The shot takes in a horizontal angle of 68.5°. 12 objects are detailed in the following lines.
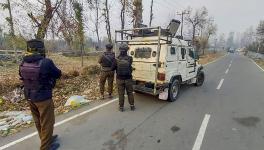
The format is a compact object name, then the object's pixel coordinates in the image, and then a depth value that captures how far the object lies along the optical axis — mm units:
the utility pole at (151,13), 20812
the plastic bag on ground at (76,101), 6663
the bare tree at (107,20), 17400
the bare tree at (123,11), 16656
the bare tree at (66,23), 10062
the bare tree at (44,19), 8969
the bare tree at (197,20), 49875
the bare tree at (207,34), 52575
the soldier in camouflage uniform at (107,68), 6934
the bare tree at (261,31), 46931
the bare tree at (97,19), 21869
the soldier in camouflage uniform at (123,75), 5961
